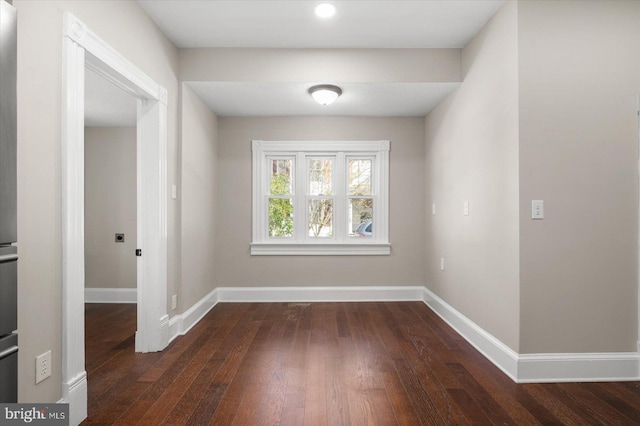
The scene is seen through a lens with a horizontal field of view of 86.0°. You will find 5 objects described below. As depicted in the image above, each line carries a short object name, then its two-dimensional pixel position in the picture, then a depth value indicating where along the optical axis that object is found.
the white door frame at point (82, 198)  1.82
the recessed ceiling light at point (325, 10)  2.64
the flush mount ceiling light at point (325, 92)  3.42
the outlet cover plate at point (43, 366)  1.66
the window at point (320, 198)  4.52
